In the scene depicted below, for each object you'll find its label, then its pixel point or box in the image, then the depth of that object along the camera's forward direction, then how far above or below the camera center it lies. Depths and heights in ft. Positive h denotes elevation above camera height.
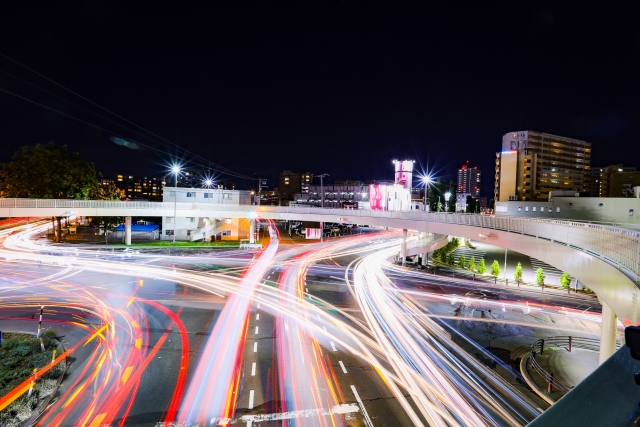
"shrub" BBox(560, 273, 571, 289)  97.32 -18.92
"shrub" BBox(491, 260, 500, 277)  115.14 -19.16
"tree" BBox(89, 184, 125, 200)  168.12 +2.10
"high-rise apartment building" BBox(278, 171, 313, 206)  580.71 +34.92
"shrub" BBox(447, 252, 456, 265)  135.74 -19.34
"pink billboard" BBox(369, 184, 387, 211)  205.05 +5.04
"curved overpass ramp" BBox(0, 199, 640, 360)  29.84 -4.34
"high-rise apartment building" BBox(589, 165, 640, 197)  327.06 +31.59
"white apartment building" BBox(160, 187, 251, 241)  171.17 -10.09
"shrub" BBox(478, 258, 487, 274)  120.35 -19.85
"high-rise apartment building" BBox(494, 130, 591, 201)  307.78 +39.83
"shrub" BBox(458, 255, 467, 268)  130.11 -19.23
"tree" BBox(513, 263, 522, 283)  107.34 -19.19
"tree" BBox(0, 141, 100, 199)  135.74 +8.83
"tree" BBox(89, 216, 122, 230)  180.70 -11.78
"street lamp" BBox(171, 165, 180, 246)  148.56 +1.94
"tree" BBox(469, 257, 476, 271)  122.42 -19.09
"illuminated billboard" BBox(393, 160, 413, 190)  232.12 +22.09
